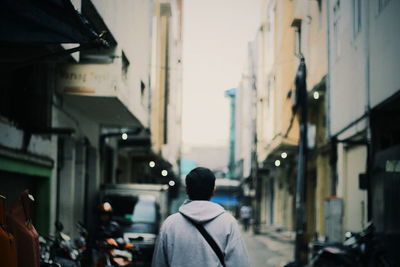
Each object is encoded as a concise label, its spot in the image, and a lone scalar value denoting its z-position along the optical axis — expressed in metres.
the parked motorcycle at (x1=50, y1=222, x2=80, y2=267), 10.70
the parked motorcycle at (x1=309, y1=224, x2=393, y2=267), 11.17
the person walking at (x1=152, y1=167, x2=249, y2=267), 4.93
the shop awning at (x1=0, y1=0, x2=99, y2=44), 6.59
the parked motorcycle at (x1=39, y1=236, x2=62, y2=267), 8.74
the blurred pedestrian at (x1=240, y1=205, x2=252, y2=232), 44.08
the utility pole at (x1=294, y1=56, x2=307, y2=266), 17.33
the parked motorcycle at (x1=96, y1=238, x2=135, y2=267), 12.16
